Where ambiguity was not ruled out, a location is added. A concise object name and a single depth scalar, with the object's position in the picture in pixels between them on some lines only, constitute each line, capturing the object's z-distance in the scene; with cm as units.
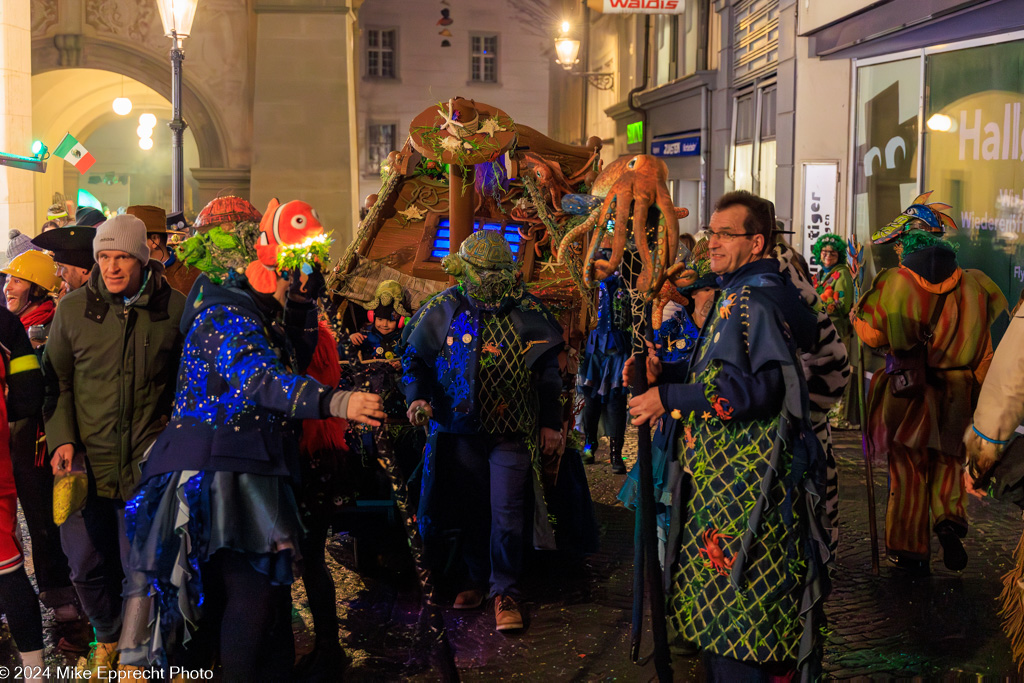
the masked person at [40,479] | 530
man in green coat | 451
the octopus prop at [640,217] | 419
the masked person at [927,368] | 607
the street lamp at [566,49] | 2452
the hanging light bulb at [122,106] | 2306
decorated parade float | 695
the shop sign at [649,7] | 1867
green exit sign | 2636
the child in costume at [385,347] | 670
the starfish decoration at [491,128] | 697
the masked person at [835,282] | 1017
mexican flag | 1091
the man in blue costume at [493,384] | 555
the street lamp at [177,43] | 1075
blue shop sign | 2078
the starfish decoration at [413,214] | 776
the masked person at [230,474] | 374
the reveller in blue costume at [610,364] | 861
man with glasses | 369
